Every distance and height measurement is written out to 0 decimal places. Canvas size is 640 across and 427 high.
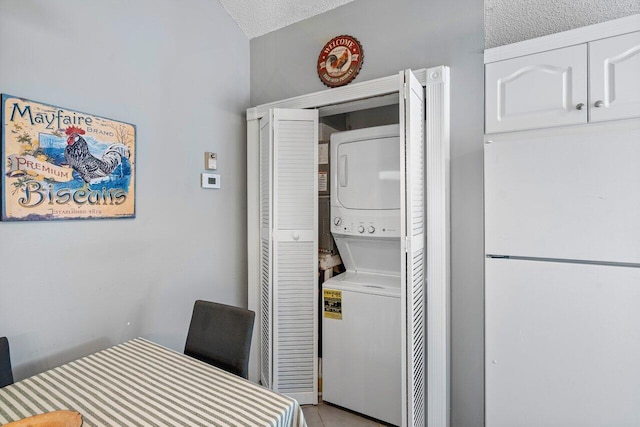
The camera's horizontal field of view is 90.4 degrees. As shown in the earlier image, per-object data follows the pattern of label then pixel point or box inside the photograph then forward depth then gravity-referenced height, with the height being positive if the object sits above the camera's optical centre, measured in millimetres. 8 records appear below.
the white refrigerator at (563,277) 1282 -282
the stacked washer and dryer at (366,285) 1976 -478
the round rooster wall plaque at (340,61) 2150 +1055
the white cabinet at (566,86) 1286 +556
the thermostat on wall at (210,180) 2205 +230
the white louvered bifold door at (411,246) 1593 -176
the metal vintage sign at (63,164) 1379 +239
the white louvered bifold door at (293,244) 2146 -215
